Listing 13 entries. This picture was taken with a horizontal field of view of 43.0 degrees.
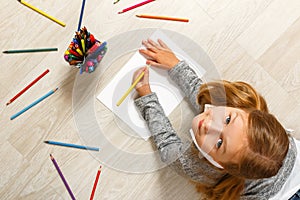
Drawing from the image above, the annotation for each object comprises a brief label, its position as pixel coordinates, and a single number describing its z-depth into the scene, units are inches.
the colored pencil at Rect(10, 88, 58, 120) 32.3
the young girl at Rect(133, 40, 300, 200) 25.3
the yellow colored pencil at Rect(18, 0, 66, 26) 32.6
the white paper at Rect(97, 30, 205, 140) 32.0
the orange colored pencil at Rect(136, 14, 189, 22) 33.1
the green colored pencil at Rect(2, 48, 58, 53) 32.3
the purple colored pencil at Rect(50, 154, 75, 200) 32.2
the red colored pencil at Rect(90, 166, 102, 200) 32.3
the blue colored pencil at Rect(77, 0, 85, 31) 31.7
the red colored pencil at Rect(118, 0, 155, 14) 33.1
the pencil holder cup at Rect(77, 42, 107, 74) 29.1
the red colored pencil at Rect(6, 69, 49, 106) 32.4
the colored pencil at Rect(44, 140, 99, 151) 32.2
